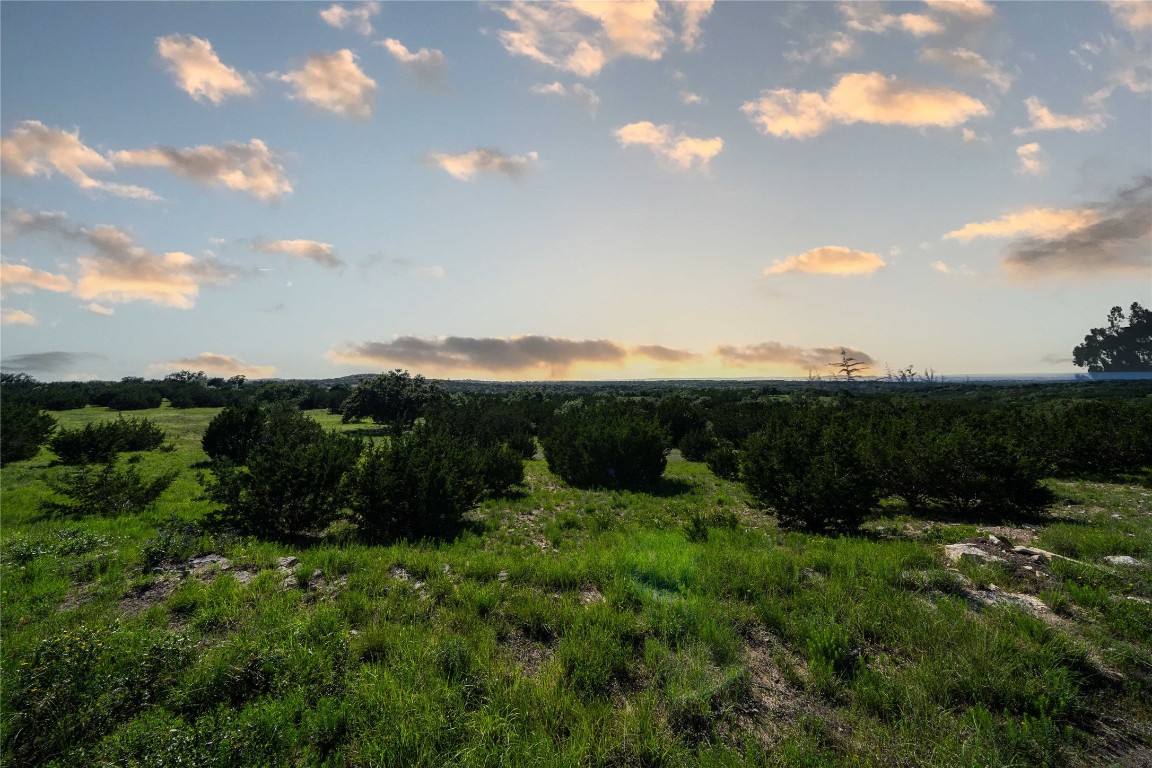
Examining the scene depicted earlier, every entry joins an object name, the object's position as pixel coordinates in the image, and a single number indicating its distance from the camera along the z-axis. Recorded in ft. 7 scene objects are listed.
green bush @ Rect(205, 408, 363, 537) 38.45
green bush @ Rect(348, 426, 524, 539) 41.81
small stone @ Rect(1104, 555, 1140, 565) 24.01
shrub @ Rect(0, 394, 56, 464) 81.46
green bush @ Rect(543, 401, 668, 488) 83.76
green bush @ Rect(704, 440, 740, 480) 92.96
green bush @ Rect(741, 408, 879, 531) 44.24
